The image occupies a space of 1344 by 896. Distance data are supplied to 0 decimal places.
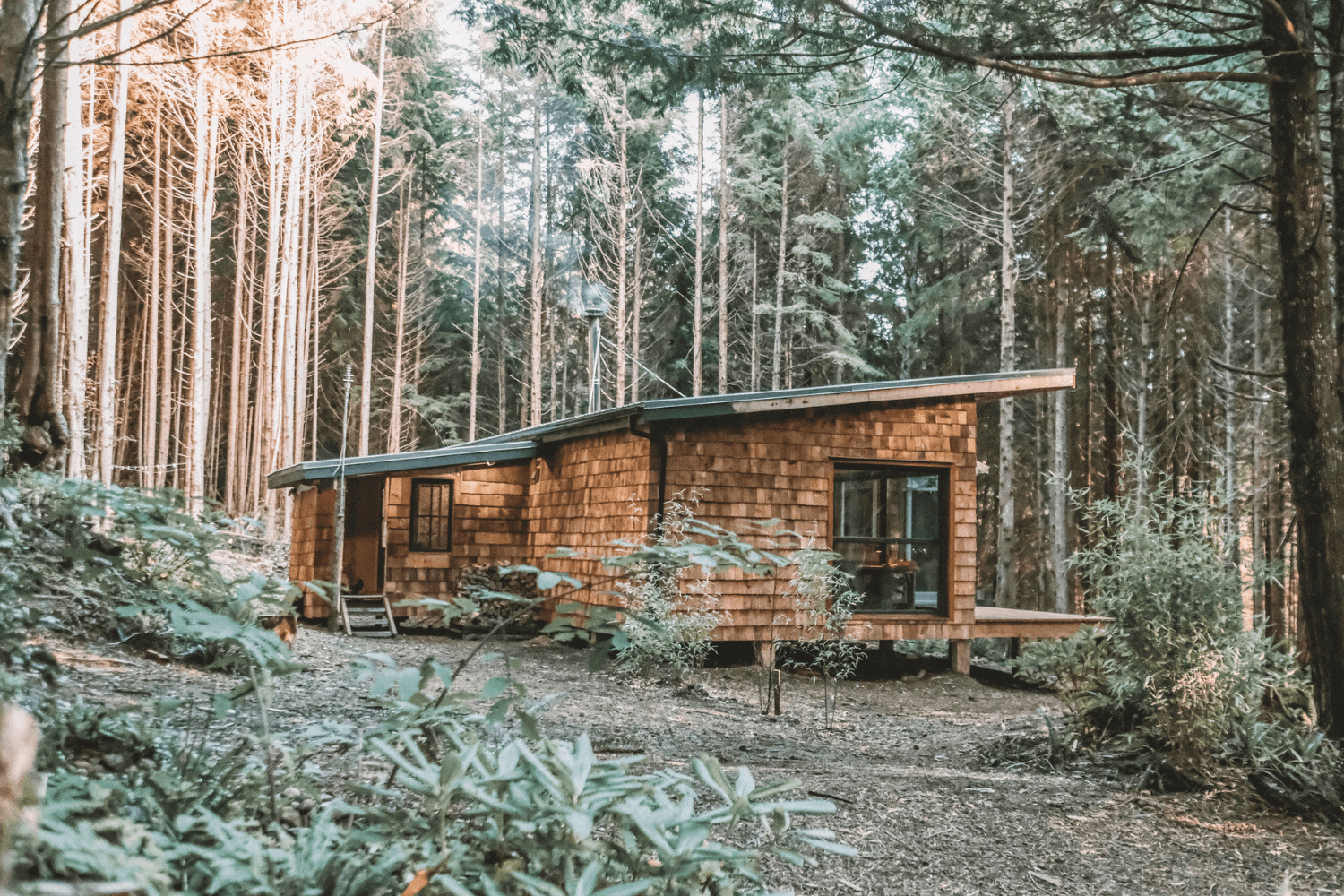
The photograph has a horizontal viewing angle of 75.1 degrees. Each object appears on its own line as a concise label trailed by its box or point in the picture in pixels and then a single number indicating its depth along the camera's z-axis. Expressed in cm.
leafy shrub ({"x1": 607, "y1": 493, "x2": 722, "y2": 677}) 798
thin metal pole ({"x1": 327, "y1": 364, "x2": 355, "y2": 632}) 1072
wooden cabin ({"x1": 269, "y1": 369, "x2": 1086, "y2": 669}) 958
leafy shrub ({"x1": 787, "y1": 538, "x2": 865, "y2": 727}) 791
